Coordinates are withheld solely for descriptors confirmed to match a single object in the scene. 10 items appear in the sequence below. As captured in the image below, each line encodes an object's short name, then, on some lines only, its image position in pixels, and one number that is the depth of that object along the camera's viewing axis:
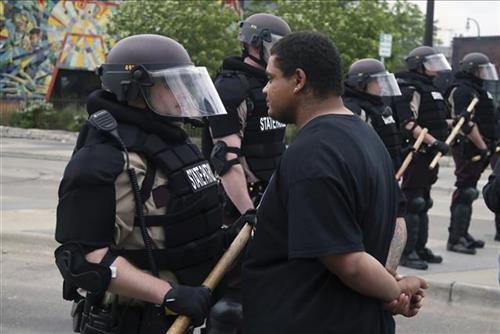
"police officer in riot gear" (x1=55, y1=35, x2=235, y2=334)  2.38
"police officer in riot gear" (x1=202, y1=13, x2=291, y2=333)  3.89
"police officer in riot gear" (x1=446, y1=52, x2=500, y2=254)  7.50
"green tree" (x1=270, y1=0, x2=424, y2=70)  20.88
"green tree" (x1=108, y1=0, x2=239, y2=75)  20.42
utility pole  17.59
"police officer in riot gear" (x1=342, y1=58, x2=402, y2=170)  5.86
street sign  15.49
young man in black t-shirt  2.04
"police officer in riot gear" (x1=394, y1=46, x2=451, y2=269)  6.66
